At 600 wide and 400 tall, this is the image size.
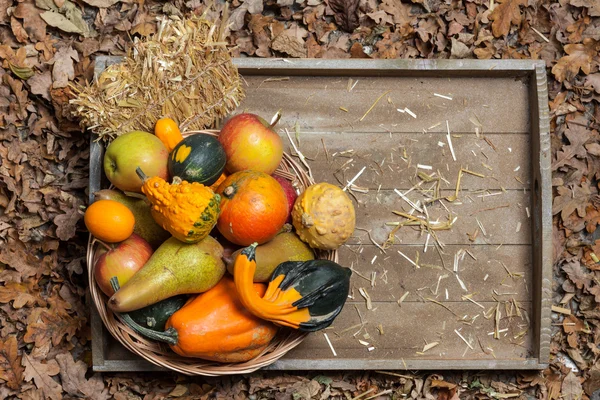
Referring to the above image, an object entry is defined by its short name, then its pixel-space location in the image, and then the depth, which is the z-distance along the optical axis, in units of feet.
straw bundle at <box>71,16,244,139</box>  8.21
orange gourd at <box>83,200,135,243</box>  7.39
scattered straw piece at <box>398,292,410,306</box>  9.34
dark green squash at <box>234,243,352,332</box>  7.23
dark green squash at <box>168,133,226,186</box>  7.55
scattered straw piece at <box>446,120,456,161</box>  9.42
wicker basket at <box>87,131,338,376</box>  8.02
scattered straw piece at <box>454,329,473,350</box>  9.39
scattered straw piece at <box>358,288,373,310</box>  9.29
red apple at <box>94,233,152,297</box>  7.56
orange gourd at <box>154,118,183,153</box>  8.09
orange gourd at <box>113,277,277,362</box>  7.48
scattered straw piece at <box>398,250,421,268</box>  9.36
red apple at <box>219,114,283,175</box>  7.96
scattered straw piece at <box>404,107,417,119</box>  9.41
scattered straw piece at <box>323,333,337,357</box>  9.27
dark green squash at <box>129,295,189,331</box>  7.81
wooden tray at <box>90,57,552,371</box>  9.30
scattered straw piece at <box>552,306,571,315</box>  9.89
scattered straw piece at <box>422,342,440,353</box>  9.34
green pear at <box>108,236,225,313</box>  7.22
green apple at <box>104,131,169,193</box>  7.66
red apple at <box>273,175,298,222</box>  8.20
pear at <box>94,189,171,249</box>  7.97
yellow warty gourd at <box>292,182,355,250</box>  7.75
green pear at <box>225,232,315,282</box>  7.75
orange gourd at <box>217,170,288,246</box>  7.43
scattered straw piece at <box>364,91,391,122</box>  9.38
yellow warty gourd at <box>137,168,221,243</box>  7.11
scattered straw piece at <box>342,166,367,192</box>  9.31
